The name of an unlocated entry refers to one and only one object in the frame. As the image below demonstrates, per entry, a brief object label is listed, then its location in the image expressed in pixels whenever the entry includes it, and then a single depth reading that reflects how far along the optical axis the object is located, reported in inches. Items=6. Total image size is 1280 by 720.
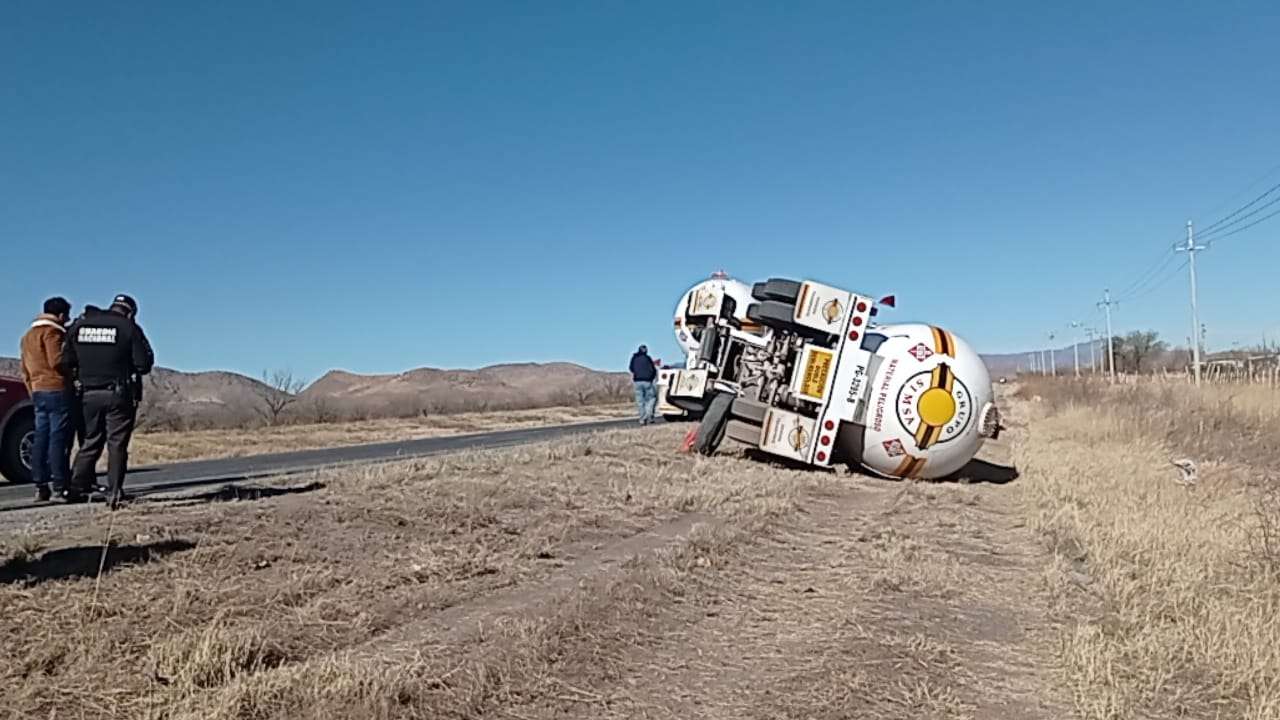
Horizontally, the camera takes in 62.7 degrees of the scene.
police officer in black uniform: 381.4
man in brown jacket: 410.3
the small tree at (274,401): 1734.7
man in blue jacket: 1091.9
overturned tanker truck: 588.1
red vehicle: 539.2
